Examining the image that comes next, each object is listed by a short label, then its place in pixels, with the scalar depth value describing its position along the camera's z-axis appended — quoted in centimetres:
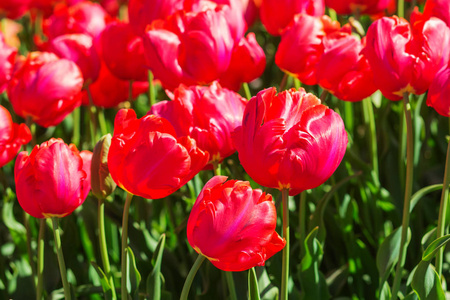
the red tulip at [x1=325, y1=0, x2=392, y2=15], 155
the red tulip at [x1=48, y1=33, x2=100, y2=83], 154
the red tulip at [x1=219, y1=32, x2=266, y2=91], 145
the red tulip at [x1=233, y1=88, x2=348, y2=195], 122
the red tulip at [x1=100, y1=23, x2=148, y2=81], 153
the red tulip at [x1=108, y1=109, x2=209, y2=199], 122
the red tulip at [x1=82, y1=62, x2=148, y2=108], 160
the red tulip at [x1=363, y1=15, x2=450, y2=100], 129
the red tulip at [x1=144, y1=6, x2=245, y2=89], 140
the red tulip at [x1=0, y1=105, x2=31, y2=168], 134
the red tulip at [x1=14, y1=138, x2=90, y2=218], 126
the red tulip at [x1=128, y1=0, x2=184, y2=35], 153
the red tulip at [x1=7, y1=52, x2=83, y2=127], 146
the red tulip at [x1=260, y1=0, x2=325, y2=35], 151
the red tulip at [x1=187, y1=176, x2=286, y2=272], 119
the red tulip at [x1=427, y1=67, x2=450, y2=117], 127
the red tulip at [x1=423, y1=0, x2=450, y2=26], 134
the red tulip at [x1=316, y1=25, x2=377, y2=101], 135
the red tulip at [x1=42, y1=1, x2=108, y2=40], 166
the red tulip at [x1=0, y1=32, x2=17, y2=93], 146
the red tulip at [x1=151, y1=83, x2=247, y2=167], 130
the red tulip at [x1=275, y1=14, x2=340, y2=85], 141
